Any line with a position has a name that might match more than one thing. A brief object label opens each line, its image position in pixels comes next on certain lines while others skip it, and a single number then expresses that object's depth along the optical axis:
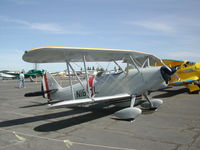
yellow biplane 13.26
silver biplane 6.21
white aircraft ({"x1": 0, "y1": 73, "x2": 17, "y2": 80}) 56.16
